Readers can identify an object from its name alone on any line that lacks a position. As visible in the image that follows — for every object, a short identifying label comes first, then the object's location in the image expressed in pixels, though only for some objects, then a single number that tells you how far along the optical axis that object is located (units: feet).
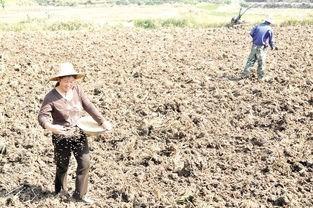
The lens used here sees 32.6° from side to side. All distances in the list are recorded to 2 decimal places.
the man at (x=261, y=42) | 37.76
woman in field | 17.79
